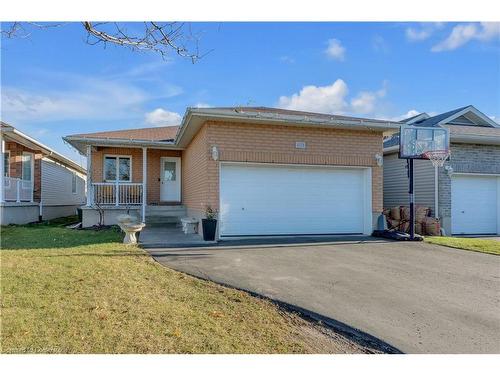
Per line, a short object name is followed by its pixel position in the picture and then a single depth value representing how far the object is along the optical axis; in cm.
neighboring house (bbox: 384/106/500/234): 1329
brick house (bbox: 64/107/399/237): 1023
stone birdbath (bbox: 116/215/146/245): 912
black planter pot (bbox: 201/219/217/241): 977
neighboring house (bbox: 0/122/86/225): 1438
